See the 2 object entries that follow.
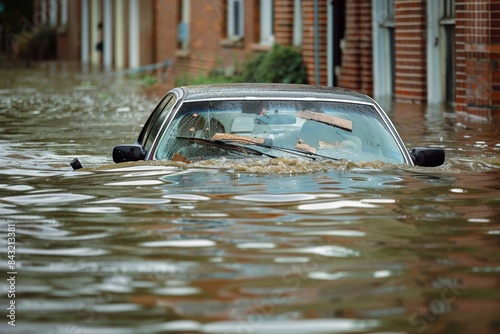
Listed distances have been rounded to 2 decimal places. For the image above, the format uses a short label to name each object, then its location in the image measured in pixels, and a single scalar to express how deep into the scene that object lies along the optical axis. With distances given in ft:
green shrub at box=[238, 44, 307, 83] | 83.92
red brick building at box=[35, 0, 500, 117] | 62.39
